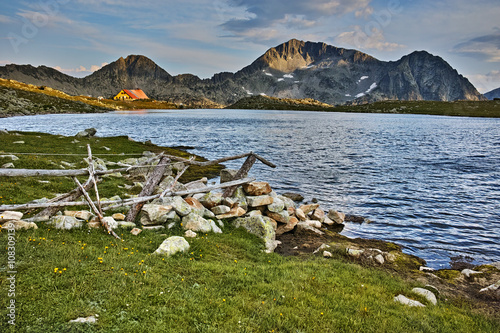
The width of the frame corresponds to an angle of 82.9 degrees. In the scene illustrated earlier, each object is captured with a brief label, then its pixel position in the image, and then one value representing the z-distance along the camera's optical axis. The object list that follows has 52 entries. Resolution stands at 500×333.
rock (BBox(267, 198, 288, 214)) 20.61
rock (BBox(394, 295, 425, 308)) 10.45
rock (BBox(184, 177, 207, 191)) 24.59
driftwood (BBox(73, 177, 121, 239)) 12.61
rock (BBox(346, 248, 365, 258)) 15.89
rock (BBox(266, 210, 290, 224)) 20.45
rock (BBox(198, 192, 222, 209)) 18.87
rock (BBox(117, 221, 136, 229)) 14.10
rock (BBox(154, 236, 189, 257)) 11.63
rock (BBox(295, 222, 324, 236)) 20.61
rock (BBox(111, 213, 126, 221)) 15.32
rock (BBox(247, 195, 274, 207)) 20.50
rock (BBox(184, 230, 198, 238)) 14.16
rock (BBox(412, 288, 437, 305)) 11.19
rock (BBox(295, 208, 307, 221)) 22.33
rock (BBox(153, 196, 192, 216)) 16.03
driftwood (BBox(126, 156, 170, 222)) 17.14
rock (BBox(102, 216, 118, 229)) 13.08
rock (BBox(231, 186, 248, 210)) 19.92
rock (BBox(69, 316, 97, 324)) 7.06
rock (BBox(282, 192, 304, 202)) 29.22
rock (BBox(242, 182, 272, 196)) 21.06
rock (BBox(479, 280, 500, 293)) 13.10
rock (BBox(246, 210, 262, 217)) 18.43
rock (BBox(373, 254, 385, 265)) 15.63
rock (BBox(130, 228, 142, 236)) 13.50
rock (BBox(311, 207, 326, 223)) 23.42
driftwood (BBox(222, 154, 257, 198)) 22.09
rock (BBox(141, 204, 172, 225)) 15.08
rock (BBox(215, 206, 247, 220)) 17.95
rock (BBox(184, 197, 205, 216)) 16.75
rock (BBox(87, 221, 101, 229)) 13.11
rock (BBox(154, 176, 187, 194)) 21.89
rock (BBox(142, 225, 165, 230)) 14.44
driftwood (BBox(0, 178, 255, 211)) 11.91
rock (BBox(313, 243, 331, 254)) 16.67
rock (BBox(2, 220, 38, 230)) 10.93
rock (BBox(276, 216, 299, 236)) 20.27
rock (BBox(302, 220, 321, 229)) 21.78
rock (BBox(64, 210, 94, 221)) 13.77
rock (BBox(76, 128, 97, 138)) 54.94
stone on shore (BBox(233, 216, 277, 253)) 16.95
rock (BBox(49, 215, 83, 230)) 12.41
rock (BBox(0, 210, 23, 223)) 11.63
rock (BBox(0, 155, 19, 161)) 25.35
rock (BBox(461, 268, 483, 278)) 15.10
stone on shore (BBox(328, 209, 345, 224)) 23.39
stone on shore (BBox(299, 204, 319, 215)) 24.32
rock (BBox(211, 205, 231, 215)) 18.15
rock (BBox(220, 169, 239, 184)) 23.78
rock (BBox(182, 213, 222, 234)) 15.17
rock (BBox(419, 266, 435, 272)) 15.80
